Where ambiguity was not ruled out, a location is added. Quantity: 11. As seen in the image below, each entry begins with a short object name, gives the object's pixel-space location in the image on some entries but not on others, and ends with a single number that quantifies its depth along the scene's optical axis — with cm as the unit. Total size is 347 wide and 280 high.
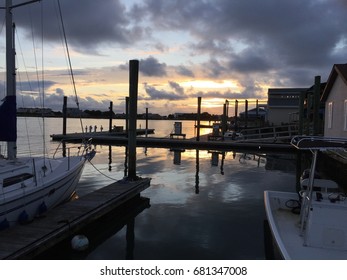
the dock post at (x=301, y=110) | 2950
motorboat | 707
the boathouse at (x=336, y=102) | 2098
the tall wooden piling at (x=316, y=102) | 2434
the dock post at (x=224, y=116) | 4368
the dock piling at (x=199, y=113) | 3678
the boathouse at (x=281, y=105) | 5788
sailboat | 829
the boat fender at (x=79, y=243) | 841
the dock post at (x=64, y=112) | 4206
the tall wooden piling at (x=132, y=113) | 1371
